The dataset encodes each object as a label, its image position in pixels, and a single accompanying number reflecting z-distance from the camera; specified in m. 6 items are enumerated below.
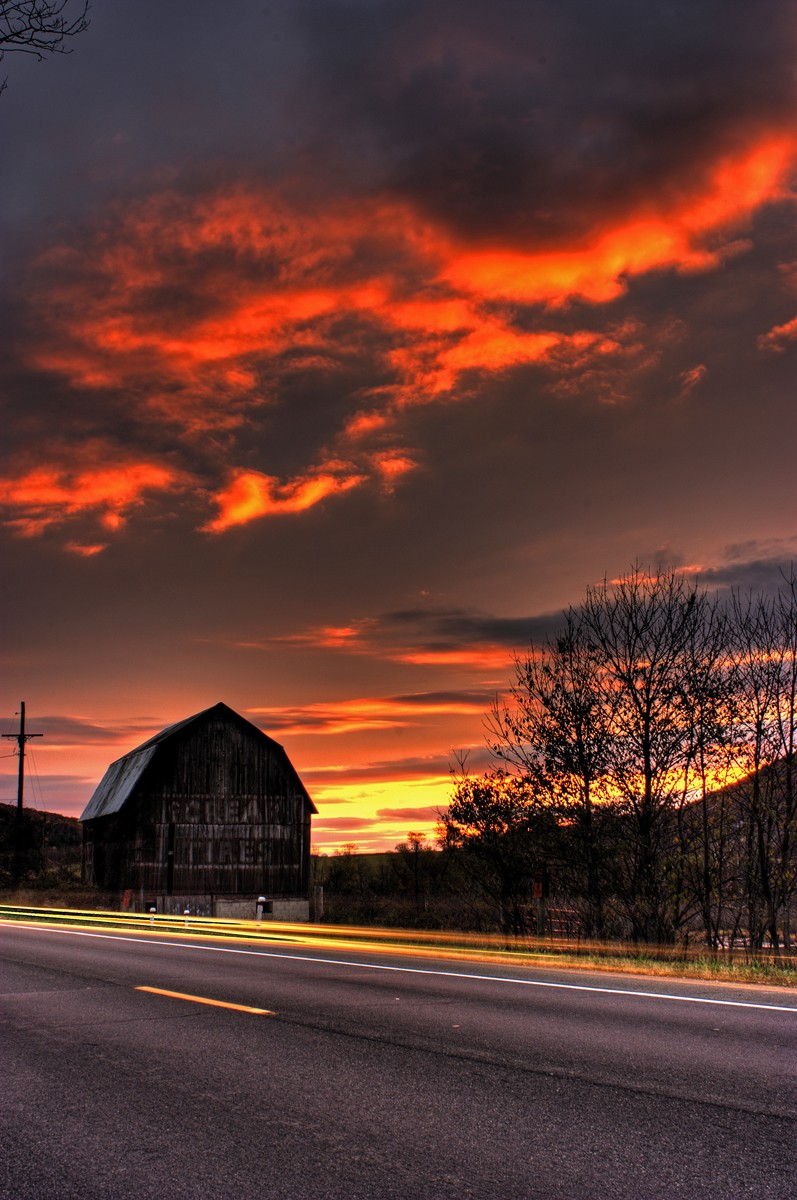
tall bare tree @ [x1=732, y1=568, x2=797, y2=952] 19.23
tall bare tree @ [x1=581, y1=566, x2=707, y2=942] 19.39
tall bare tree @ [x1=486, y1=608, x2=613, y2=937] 19.98
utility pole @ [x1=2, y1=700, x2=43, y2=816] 56.03
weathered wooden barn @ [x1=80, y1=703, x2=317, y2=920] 41.81
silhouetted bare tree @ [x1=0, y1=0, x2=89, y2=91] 8.43
